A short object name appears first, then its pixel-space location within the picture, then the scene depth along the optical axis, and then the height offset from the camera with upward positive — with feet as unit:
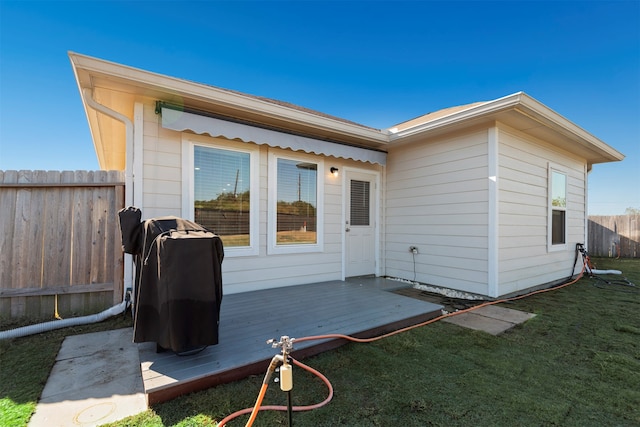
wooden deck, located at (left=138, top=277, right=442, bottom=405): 6.23 -3.59
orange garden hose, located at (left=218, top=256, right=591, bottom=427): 5.09 -3.80
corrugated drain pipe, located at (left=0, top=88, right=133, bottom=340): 9.05 -3.71
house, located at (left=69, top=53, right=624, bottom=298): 11.34 +1.83
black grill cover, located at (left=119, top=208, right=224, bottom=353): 6.12 -1.66
